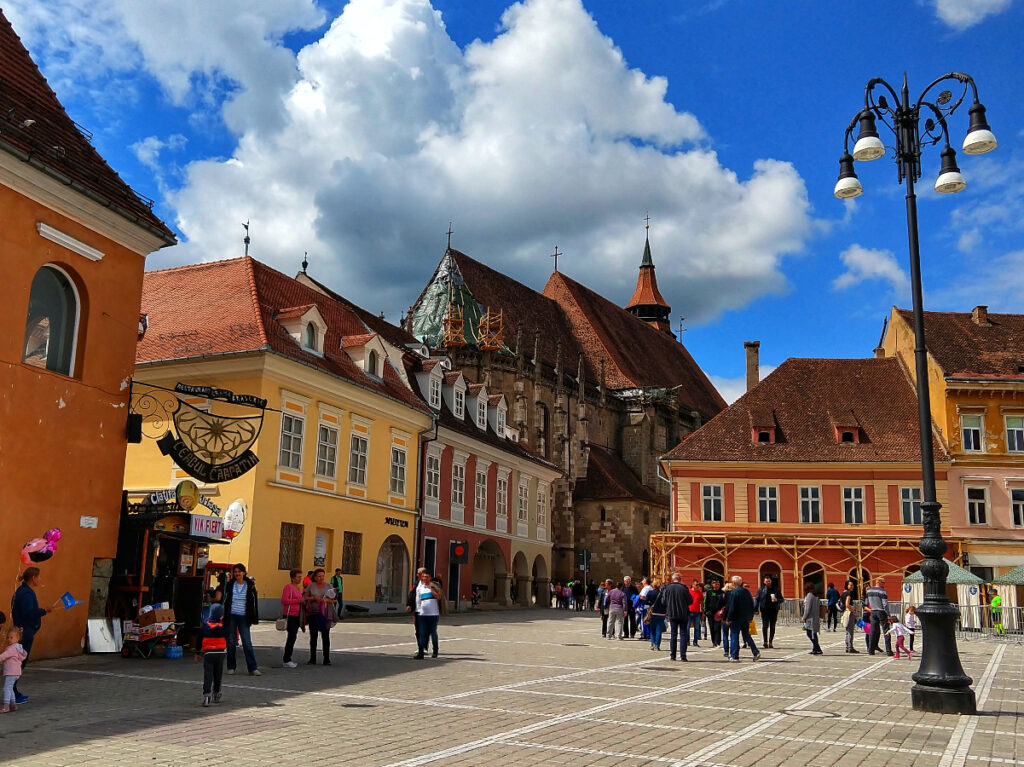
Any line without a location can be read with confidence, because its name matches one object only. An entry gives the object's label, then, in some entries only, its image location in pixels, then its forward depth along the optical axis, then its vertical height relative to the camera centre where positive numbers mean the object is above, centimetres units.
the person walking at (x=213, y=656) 1073 -91
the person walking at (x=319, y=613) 1567 -61
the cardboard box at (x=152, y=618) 1642 -78
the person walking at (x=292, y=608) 1542 -55
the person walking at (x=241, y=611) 1362 -53
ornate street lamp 1165 +304
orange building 1490 +384
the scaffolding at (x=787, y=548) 3975 +153
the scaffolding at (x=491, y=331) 5516 +1418
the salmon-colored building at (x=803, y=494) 4038 +383
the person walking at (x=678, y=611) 1823 -52
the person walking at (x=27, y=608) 1148 -46
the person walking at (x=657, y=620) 2017 -78
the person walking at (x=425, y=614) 1664 -63
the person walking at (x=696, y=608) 2255 -57
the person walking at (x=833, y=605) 3055 -60
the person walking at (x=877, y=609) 2133 -48
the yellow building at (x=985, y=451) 3872 +549
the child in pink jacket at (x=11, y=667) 1021 -102
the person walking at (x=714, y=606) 2186 -50
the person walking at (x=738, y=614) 1851 -57
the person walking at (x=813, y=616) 2111 -66
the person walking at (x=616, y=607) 2438 -64
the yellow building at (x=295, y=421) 2616 +453
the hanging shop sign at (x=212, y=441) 1659 +227
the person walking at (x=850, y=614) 2162 -61
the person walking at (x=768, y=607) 2208 -50
